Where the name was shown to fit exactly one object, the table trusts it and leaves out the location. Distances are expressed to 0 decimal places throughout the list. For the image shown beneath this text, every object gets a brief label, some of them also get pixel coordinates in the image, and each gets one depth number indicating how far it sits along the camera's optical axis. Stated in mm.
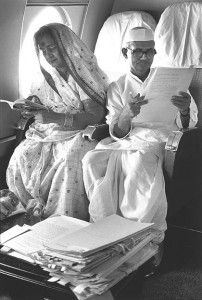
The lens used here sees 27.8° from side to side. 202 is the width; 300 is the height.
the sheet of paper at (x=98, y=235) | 1355
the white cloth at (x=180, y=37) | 2375
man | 1935
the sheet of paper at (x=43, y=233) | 1513
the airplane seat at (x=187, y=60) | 2244
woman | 2236
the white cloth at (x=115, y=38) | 2611
